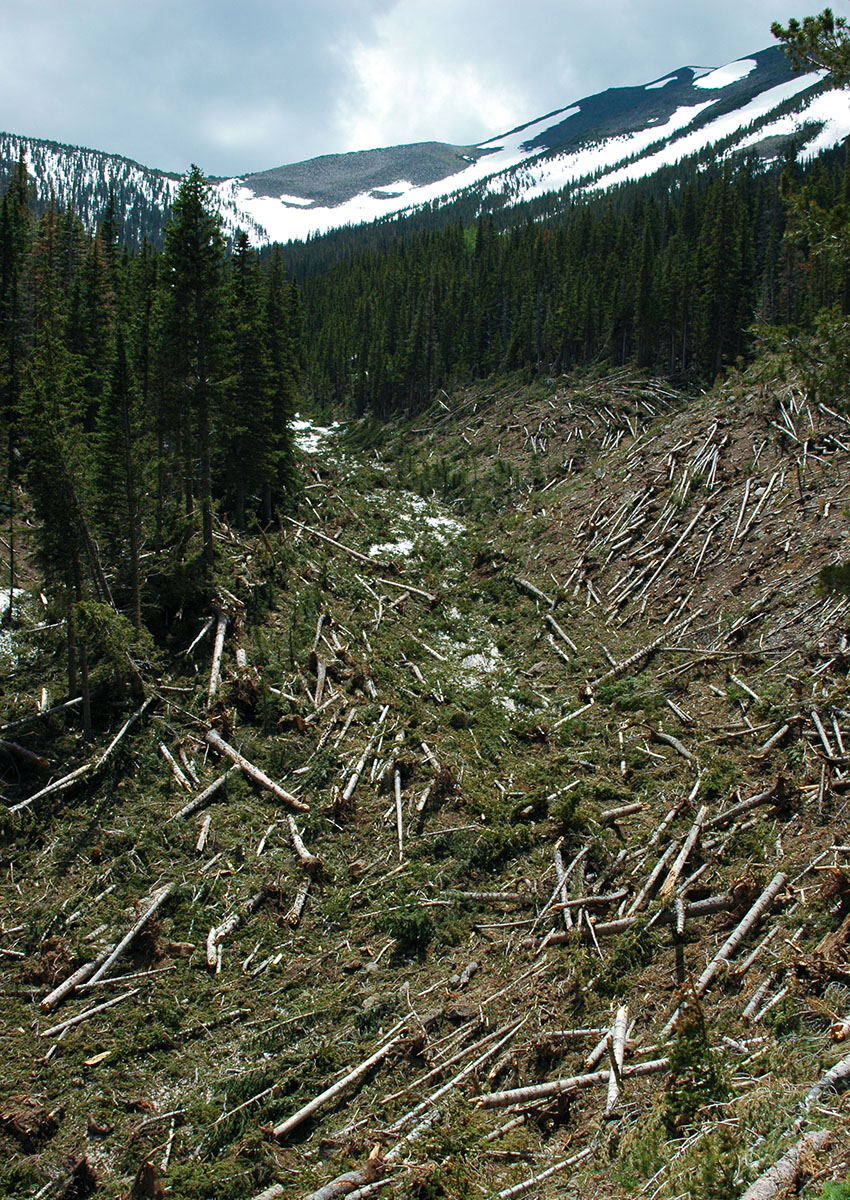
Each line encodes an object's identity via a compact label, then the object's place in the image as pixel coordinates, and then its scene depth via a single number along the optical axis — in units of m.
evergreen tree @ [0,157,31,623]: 34.91
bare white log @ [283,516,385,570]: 29.83
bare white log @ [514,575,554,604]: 26.81
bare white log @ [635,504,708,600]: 25.10
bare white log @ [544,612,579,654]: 23.26
